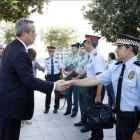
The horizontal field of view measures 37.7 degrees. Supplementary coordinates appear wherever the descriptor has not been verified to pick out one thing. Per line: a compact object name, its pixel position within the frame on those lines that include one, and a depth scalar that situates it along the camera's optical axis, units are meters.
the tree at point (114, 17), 4.37
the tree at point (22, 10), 3.92
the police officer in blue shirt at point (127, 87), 2.21
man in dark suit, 2.31
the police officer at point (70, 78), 5.65
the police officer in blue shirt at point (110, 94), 6.64
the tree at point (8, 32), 22.19
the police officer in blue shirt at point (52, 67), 6.36
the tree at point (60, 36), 25.77
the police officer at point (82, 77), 4.70
